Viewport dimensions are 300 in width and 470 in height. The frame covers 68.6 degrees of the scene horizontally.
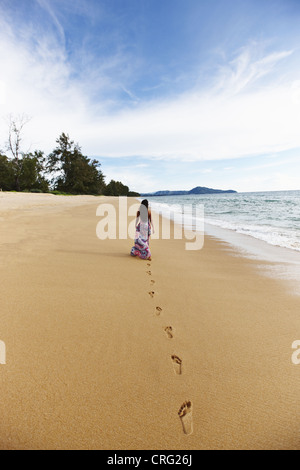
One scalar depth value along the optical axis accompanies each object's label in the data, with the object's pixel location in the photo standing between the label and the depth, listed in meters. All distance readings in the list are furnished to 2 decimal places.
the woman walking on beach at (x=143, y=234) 5.01
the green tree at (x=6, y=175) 34.28
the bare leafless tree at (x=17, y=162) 31.55
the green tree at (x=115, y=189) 97.43
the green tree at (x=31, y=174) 35.47
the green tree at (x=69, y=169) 48.78
